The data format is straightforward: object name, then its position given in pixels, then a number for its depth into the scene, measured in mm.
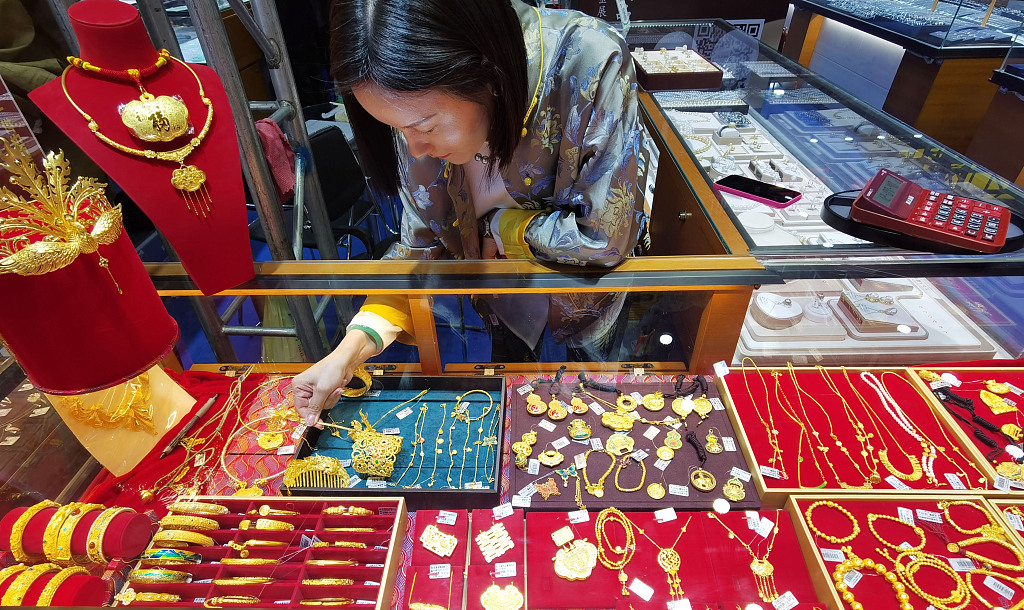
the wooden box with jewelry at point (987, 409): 1281
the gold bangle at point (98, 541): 1034
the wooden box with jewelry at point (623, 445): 1228
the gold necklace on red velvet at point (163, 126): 1112
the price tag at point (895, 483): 1257
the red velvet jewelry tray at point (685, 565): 1057
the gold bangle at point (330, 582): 1016
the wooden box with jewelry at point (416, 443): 1227
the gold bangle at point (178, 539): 1092
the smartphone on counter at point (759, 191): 1635
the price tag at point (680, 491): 1228
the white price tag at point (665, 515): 1193
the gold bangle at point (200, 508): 1151
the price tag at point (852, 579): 1067
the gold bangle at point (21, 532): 967
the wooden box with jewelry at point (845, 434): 1267
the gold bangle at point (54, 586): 791
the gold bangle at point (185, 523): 1117
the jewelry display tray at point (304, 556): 1012
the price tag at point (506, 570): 1093
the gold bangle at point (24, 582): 803
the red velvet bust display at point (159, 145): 1079
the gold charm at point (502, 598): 1039
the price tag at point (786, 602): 1041
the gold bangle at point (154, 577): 1018
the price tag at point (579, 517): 1192
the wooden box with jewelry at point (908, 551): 1050
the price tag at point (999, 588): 1046
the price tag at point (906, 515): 1181
